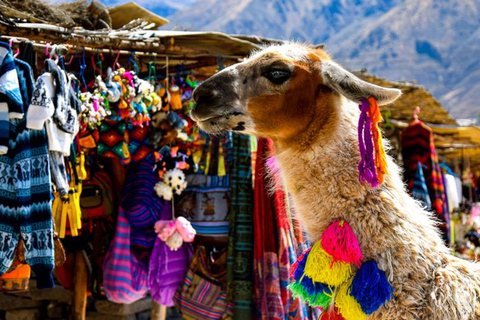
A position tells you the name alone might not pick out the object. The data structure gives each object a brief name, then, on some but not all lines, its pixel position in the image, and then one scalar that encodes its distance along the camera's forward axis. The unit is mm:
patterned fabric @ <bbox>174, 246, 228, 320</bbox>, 3744
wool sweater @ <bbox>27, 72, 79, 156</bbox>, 2686
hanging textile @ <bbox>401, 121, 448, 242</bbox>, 5625
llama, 1907
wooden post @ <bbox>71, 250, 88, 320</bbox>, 3967
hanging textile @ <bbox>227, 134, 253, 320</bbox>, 3656
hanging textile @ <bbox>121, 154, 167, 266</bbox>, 3893
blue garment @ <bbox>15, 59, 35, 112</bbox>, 2744
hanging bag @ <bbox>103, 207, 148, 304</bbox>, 3822
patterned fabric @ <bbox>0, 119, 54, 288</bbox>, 2709
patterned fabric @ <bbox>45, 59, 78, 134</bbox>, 2842
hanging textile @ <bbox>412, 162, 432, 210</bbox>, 5418
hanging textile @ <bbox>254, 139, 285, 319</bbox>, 3594
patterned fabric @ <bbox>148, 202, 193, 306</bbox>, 3885
